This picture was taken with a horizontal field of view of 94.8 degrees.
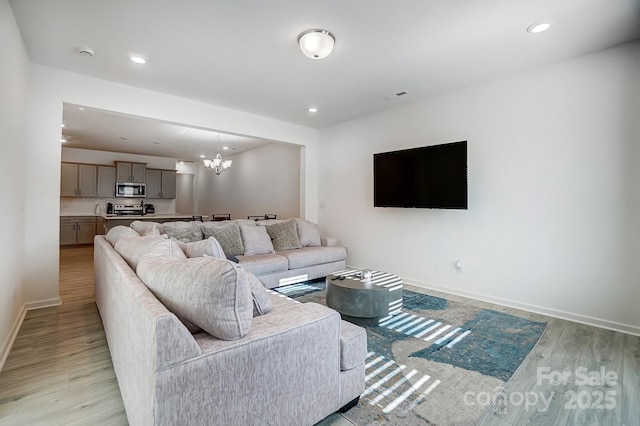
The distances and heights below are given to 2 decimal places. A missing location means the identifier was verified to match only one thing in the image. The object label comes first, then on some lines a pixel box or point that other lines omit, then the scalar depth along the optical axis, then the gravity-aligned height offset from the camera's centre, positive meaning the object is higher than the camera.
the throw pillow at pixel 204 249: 2.20 -0.29
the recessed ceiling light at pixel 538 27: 2.50 +1.63
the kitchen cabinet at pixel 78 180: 7.78 +0.82
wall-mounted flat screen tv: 3.72 +0.51
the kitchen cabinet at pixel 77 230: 7.77 -0.52
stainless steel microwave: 8.45 +0.62
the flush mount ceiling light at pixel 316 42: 2.60 +1.52
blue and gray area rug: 1.71 -1.12
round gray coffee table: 2.76 -0.81
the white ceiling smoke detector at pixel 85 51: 2.97 +1.63
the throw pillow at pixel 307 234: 4.90 -0.36
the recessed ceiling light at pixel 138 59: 3.12 +1.63
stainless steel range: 8.32 +0.03
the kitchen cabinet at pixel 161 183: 8.95 +0.86
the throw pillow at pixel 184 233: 3.92 -0.29
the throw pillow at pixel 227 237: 4.16 -0.36
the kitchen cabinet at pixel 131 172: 8.44 +1.14
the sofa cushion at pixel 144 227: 3.49 -0.20
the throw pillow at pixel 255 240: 4.29 -0.42
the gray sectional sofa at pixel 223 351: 1.10 -0.61
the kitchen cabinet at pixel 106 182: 8.20 +0.82
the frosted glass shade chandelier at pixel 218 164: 6.52 +1.09
